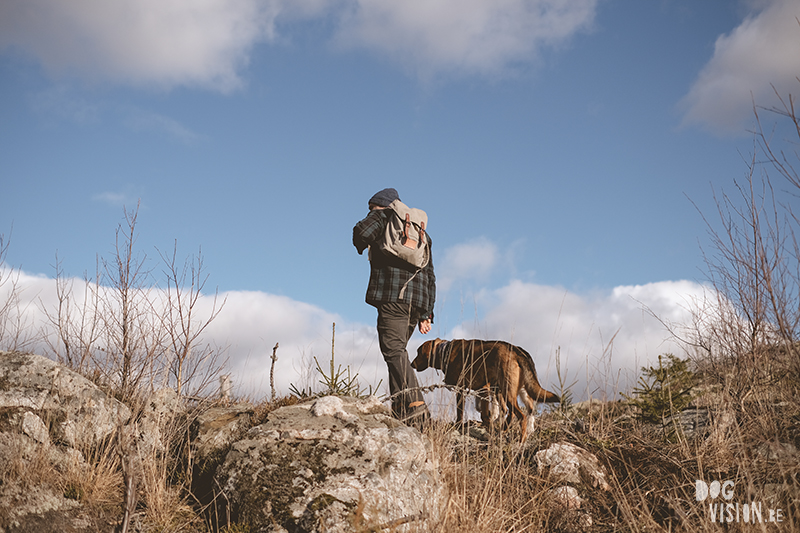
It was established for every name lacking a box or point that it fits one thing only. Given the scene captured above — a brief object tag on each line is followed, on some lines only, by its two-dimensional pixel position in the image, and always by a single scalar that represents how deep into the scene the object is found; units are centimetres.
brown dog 592
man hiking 483
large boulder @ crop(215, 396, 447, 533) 306
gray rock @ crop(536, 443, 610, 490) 415
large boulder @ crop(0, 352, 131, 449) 400
